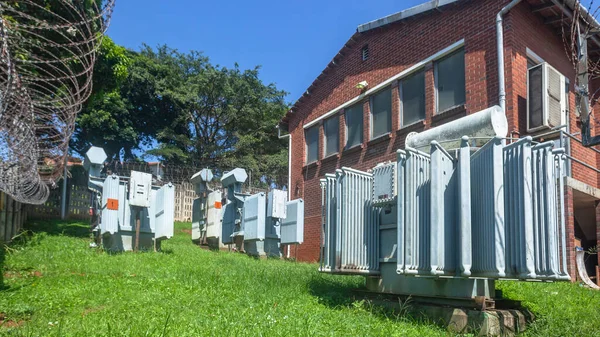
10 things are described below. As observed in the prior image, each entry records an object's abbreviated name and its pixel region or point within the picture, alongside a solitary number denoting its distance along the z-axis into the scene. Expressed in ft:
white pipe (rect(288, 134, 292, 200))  62.93
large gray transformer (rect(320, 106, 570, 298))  17.30
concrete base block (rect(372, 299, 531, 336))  18.11
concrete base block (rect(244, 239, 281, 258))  49.01
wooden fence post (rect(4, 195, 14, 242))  39.93
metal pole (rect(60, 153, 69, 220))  63.93
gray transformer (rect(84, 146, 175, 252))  40.57
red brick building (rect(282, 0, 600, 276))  36.09
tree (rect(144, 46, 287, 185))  107.65
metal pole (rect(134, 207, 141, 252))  40.52
